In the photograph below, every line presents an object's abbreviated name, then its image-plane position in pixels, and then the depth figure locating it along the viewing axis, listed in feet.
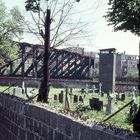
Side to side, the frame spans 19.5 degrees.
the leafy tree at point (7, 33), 173.66
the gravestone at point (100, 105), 66.85
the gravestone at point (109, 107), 61.93
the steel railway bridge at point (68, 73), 221.70
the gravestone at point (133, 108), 51.46
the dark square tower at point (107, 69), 163.84
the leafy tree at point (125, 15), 48.65
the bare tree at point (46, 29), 41.55
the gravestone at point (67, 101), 64.30
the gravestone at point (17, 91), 85.28
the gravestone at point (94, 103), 67.62
